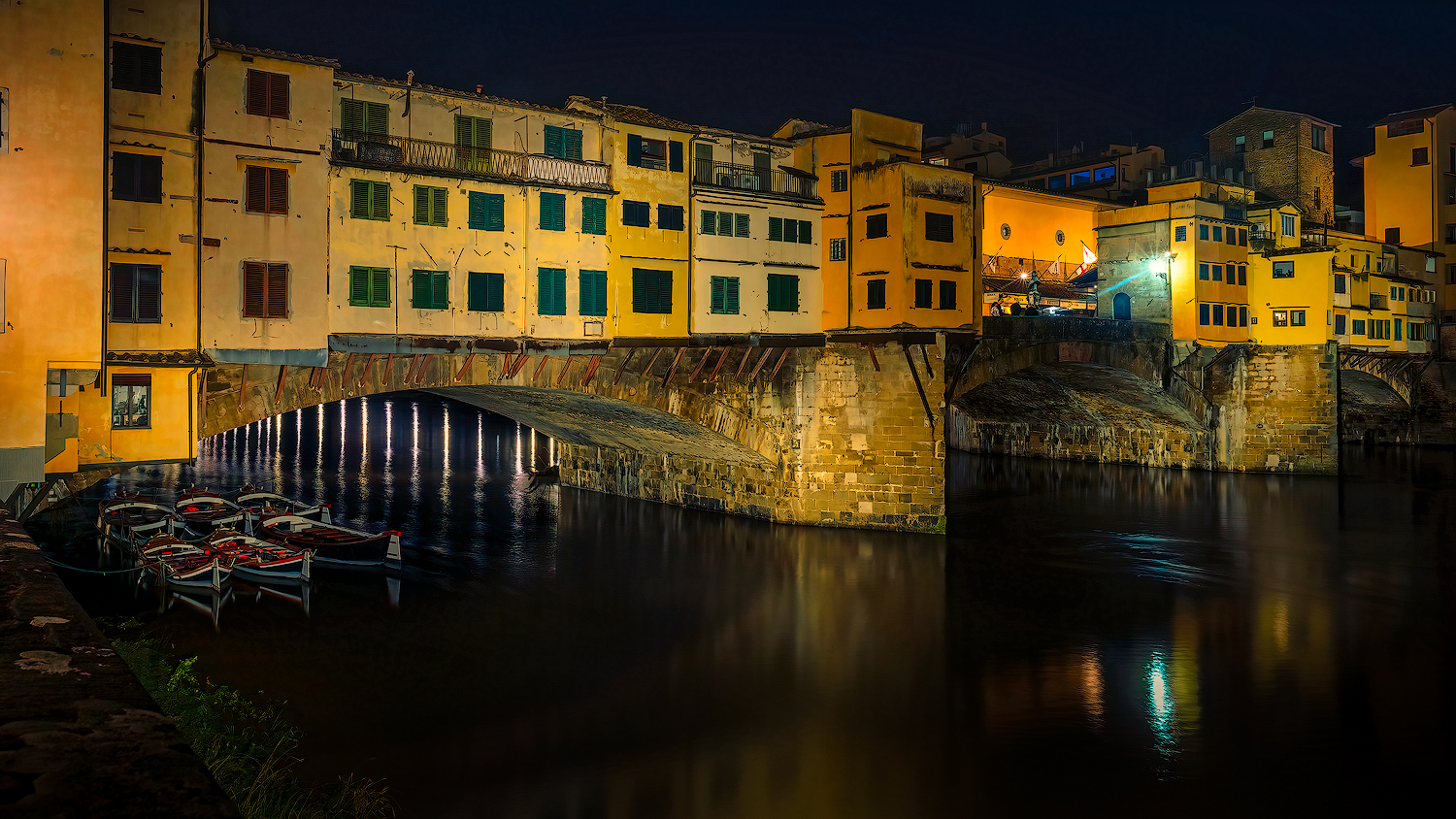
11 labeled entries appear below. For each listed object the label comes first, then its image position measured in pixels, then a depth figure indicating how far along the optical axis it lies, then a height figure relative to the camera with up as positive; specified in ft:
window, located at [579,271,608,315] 92.42 +12.08
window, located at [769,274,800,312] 106.83 +14.08
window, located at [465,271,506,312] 84.99 +11.18
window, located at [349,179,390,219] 78.43 +18.08
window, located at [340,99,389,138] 78.59 +25.17
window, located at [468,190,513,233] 84.43 +18.52
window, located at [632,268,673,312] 96.84 +12.97
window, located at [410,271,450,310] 82.17 +10.97
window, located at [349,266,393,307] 78.89 +10.82
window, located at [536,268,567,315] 89.40 +11.88
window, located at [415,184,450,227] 81.66 +18.36
